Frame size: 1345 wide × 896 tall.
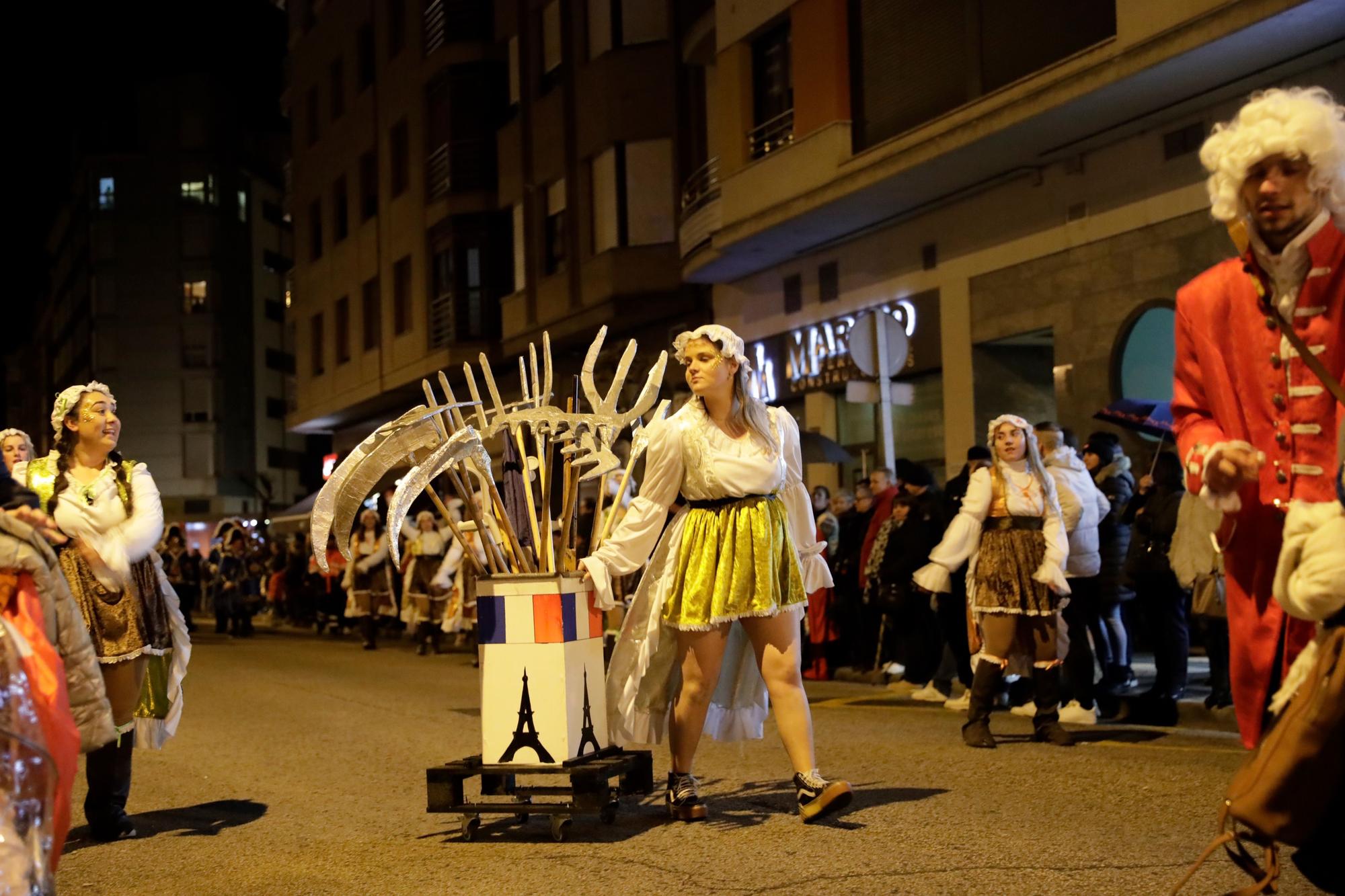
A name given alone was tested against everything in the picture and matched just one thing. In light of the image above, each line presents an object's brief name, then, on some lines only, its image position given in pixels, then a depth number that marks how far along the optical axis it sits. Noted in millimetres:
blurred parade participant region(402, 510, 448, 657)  21562
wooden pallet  6836
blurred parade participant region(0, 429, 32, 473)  8609
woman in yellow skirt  6965
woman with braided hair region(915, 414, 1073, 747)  9703
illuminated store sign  21547
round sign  15516
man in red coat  3734
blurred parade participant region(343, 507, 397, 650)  23391
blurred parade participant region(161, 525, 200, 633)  29141
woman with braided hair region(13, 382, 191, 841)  7211
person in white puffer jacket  10641
